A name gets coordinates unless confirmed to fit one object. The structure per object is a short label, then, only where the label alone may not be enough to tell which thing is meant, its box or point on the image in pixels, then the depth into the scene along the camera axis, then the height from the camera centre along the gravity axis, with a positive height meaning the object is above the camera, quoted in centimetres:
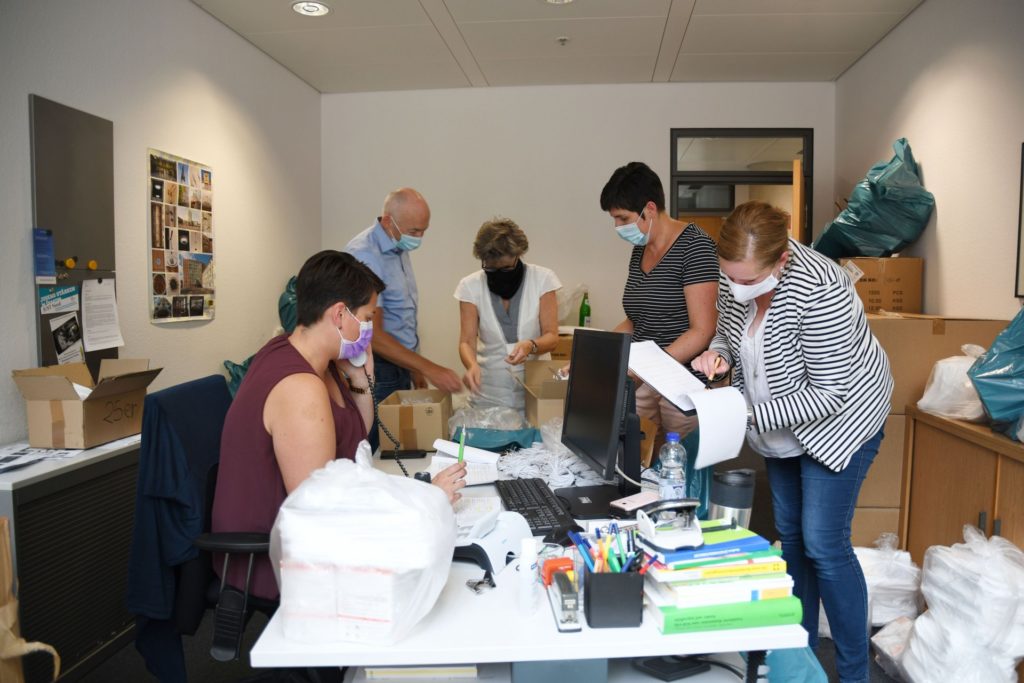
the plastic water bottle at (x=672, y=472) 166 -39
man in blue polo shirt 290 +10
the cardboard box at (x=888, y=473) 302 -70
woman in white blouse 312 -3
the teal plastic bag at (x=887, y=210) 344 +49
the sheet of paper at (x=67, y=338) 261 -13
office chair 167 -57
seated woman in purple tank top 151 -24
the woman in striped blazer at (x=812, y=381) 181 -20
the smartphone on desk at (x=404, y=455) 232 -49
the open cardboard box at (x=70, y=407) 231 -35
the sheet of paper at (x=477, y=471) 194 -46
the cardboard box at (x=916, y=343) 294 -14
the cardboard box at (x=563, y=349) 433 -26
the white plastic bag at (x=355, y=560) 104 -38
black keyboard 157 -48
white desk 107 -52
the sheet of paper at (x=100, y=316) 276 -5
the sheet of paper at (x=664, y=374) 167 -16
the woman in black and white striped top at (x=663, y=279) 234 +10
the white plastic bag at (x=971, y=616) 203 -91
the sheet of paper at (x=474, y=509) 151 -46
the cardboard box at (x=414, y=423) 237 -40
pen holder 114 -47
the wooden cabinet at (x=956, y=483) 222 -61
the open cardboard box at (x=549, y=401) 247 -33
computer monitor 164 -28
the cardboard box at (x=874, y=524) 304 -92
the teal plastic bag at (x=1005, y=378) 216 -21
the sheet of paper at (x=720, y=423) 160 -26
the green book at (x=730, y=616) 112 -49
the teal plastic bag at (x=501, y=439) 230 -44
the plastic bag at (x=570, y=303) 478 +3
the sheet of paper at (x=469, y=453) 198 -42
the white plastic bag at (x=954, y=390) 261 -30
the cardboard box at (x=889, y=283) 348 +13
